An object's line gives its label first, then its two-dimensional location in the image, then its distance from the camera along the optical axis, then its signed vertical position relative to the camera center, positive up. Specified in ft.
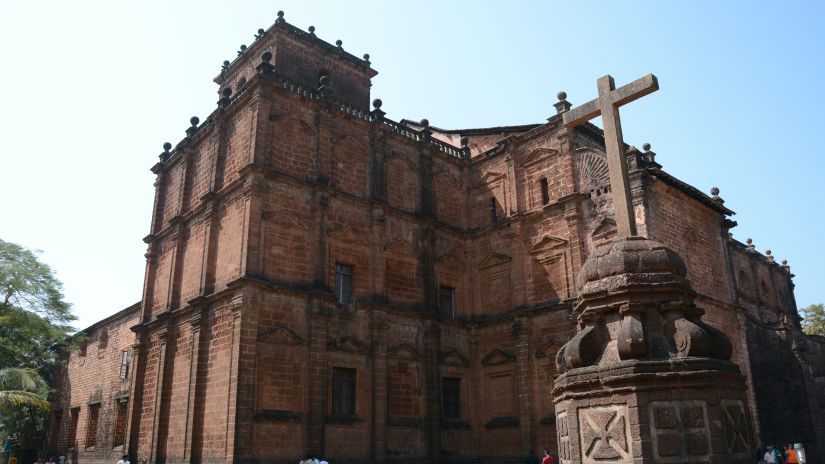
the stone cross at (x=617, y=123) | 25.16 +12.80
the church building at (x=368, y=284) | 58.34 +15.39
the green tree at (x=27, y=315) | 82.22 +16.41
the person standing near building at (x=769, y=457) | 61.33 -2.88
